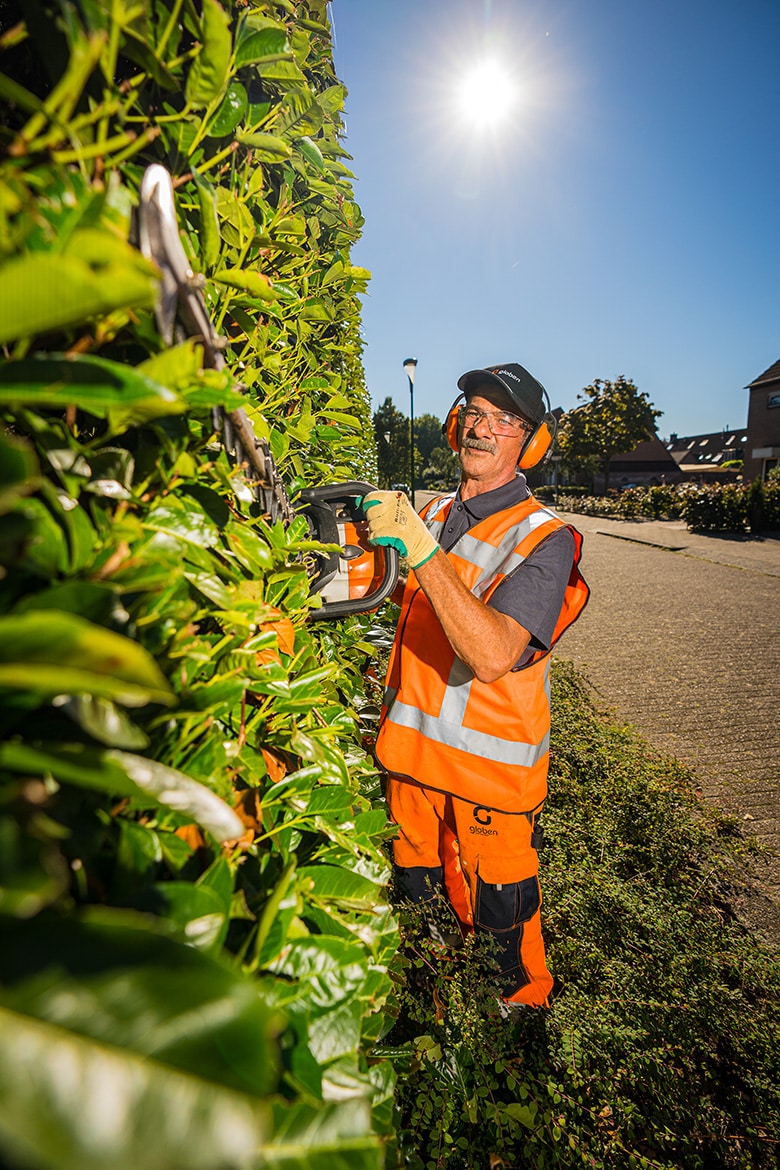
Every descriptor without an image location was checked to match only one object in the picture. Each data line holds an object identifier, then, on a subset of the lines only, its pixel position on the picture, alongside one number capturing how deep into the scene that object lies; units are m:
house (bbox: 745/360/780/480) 29.44
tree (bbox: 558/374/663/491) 36.62
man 2.02
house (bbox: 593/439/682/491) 53.41
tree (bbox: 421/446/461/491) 47.83
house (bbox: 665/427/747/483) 67.44
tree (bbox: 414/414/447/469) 88.51
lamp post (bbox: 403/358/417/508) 16.53
